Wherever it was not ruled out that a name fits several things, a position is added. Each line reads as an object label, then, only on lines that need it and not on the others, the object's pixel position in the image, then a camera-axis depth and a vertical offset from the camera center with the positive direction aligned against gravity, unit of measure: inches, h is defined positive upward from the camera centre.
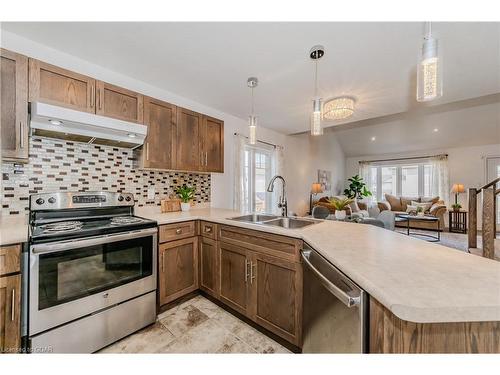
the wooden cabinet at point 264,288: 57.3 -31.4
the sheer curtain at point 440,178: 237.0 +13.2
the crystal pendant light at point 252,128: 76.1 +22.2
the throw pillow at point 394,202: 260.2 -16.7
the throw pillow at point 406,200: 253.8 -13.7
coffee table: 180.1 -25.9
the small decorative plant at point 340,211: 121.1 -13.1
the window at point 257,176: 147.6 +9.0
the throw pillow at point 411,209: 231.9 -22.2
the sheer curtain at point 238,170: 131.2 +11.4
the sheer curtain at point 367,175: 297.0 +19.9
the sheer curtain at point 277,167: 166.7 +17.1
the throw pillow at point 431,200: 230.8 -11.9
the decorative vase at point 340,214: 121.1 -15.2
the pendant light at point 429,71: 39.6 +23.2
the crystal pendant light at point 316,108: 62.9 +24.4
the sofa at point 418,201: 210.1 -20.1
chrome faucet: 84.0 -7.2
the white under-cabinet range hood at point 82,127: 58.2 +19.2
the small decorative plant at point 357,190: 284.5 -1.6
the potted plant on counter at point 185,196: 99.1 -4.0
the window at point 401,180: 257.4 +12.3
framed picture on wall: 256.4 +12.4
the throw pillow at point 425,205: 227.3 -17.7
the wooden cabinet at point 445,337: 24.3 -17.7
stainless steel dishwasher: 30.9 -22.1
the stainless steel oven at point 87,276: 49.2 -24.6
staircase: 89.8 -13.5
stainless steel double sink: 77.8 -12.7
